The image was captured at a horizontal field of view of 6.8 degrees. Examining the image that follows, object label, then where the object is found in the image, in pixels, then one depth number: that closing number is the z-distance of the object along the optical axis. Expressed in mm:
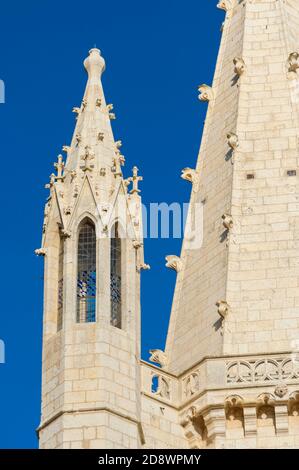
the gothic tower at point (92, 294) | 39031
